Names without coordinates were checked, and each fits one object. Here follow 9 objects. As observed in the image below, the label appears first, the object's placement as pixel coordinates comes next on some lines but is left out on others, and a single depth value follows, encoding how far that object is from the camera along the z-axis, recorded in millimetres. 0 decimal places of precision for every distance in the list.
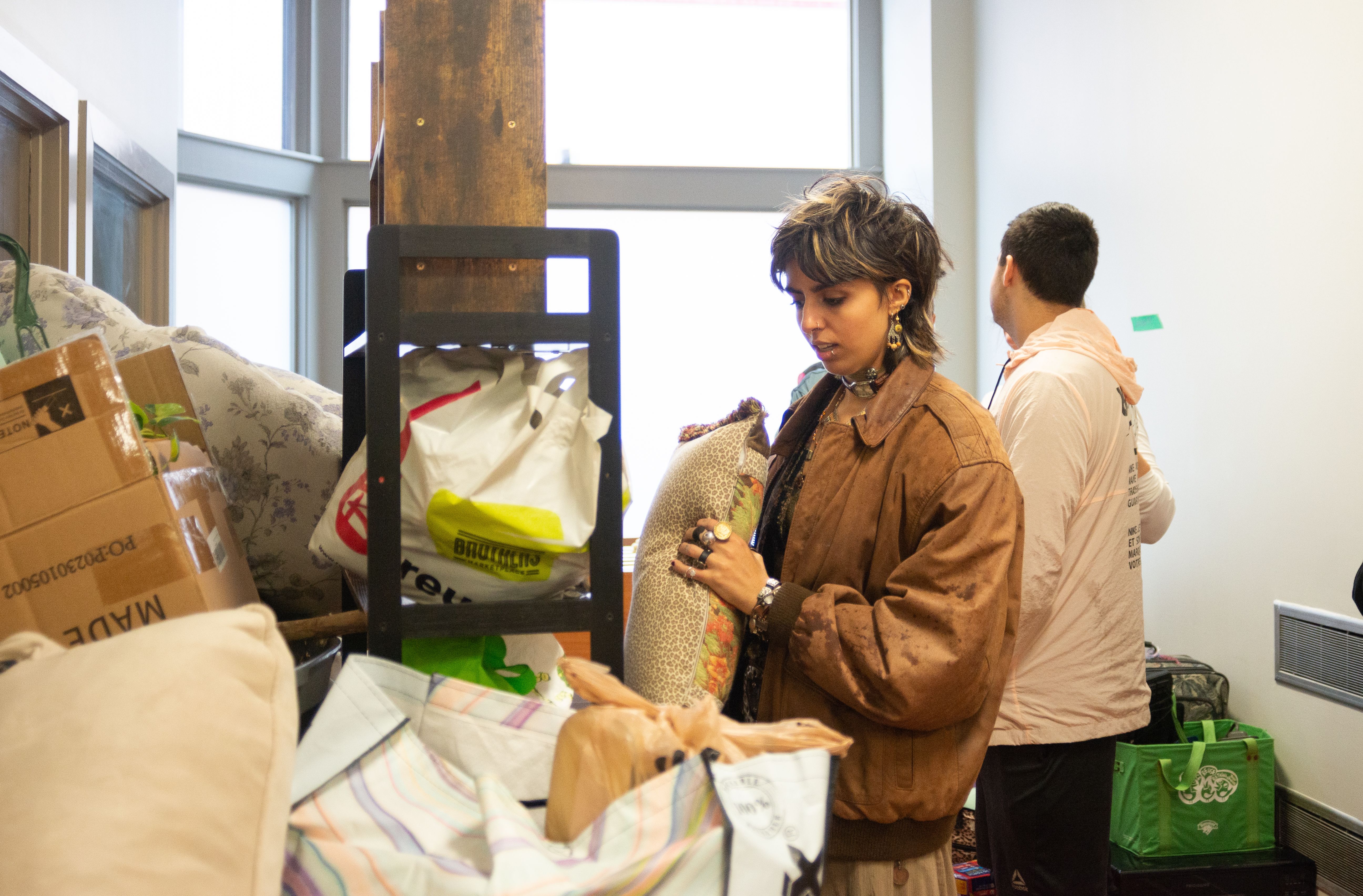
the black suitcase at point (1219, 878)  2289
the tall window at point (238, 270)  4105
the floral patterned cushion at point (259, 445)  1336
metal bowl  1132
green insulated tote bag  2379
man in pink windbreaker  1797
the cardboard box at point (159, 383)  1196
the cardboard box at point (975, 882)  2424
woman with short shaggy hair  1104
